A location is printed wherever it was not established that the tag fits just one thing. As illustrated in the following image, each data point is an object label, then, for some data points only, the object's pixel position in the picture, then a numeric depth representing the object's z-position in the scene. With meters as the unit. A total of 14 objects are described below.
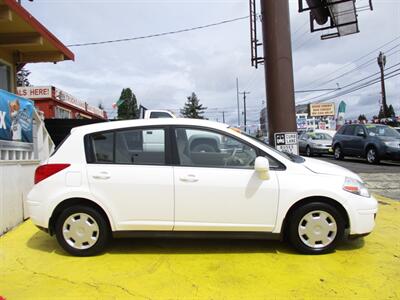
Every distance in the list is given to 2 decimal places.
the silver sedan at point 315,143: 23.11
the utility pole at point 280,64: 7.78
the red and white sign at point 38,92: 20.50
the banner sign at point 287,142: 7.78
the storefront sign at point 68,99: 22.22
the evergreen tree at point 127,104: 73.75
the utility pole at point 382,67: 42.95
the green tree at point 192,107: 105.56
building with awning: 8.82
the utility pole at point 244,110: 87.56
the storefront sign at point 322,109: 67.46
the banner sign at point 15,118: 6.56
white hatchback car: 4.96
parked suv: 16.12
